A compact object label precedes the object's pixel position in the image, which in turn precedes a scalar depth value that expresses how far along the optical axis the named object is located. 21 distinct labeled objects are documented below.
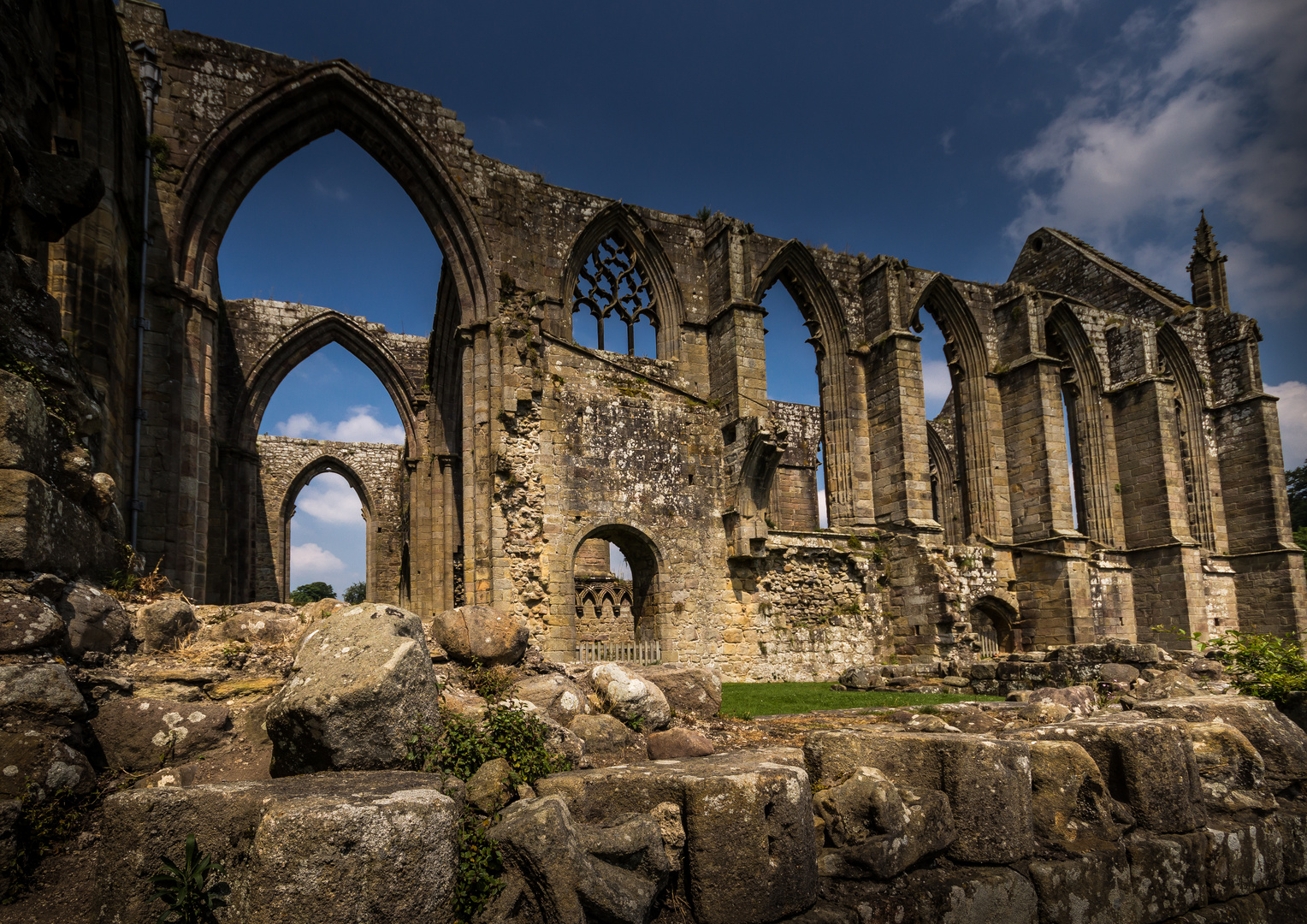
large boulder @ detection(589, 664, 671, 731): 4.80
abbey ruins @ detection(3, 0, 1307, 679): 11.02
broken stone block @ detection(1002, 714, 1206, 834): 4.23
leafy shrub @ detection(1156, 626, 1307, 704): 5.68
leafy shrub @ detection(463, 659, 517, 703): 4.64
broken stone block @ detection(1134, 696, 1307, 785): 4.95
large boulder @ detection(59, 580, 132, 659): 4.16
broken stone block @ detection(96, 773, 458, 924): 2.43
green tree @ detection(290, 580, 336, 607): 46.84
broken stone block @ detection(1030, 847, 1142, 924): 3.83
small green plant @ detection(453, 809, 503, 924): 2.81
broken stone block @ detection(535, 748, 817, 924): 3.19
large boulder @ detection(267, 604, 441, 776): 3.25
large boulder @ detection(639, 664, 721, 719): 5.65
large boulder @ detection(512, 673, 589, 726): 4.56
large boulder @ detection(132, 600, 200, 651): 4.71
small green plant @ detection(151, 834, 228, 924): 2.54
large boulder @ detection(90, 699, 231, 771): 3.68
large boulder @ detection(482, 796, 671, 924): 2.88
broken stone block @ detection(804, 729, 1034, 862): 3.81
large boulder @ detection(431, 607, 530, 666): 4.91
